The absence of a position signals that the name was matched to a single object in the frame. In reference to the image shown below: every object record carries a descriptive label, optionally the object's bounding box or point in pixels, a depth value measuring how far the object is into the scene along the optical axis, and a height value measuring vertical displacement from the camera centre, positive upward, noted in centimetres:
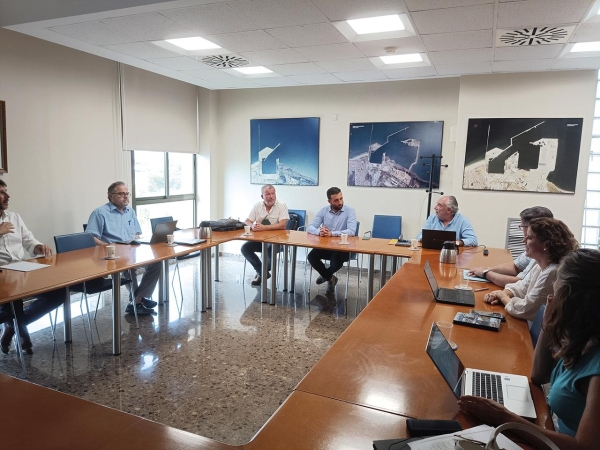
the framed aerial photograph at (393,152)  566 +36
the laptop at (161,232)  409 -61
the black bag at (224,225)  494 -62
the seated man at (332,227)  497 -62
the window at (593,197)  496 -16
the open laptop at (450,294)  248 -71
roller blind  550 +83
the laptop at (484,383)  139 -73
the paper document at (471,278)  304 -71
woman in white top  208 -36
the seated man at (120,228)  417 -60
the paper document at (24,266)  290 -71
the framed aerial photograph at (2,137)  400 +28
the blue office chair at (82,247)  358 -71
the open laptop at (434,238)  408 -58
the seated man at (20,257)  323 -74
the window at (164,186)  591 -24
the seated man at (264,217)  525 -55
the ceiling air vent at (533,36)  342 +124
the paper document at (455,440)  111 -70
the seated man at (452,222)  429 -45
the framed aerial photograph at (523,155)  480 +32
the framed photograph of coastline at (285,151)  635 +36
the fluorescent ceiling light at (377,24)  332 +126
